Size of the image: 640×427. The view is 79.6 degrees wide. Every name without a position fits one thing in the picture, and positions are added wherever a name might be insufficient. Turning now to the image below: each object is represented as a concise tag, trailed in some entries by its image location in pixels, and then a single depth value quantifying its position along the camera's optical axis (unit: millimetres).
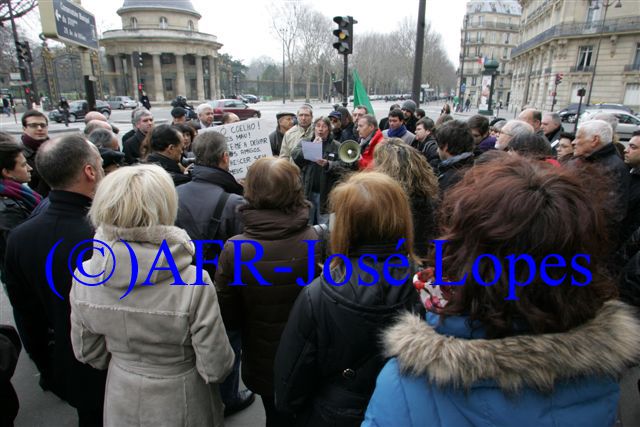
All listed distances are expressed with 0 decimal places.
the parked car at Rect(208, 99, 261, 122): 28348
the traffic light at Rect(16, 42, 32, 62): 20509
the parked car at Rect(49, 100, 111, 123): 26422
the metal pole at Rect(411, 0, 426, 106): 8016
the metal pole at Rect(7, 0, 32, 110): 19875
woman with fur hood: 861
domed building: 51250
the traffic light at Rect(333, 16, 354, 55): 8461
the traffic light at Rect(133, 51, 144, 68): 28252
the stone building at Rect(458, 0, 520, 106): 87188
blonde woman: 1613
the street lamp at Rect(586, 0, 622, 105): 37234
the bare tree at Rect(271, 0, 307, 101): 56344
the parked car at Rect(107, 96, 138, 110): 40312
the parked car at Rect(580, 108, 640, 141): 20625
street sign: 4344
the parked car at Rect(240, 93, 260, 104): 56406
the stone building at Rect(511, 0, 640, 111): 35812
